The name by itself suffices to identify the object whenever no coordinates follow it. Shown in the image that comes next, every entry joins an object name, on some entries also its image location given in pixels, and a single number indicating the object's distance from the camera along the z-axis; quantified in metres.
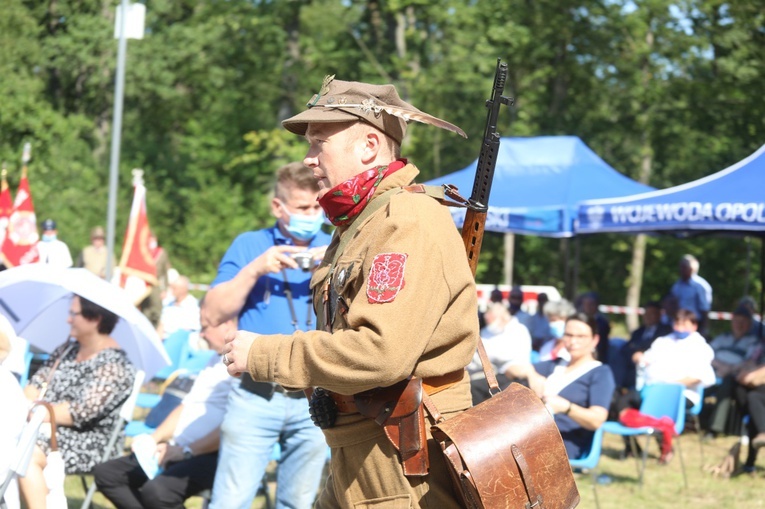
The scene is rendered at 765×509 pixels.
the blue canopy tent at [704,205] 8.89
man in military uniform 2.43
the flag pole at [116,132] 11.50
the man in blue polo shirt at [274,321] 4.21
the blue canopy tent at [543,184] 11.39
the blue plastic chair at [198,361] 8.14
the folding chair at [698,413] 9.35
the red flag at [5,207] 13.61
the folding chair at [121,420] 5.57
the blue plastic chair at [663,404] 8.23
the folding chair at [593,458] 6.52
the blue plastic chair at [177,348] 9.41
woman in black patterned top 5.47
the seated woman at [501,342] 7.79
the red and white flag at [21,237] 12.66
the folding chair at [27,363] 7.46
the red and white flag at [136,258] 12.83
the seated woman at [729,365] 9.43
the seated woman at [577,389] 6.55
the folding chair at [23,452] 4.11
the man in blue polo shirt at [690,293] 13.08
